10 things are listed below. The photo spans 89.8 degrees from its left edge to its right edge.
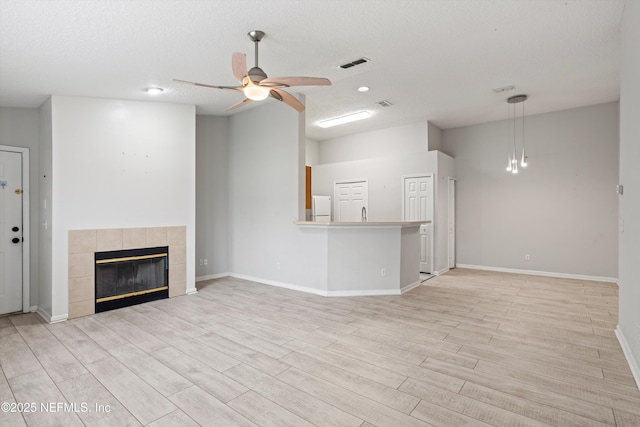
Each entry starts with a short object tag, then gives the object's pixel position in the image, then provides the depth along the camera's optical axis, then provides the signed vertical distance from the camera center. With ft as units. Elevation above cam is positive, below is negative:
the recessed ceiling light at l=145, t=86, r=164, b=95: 14.21 +5.50
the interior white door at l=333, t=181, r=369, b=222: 25.25 +0.94
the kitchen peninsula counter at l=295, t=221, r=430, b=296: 16.28 -2.33
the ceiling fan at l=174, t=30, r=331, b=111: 9.92 +4.17
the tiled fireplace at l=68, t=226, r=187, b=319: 13.71 -1.59
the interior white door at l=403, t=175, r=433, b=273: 21.84 +0.44
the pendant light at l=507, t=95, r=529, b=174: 21.69 +4.93
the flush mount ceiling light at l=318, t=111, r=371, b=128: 20.99 +6.45
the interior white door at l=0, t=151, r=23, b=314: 14.55 -0.87
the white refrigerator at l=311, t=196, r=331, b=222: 25.58 +0.29
